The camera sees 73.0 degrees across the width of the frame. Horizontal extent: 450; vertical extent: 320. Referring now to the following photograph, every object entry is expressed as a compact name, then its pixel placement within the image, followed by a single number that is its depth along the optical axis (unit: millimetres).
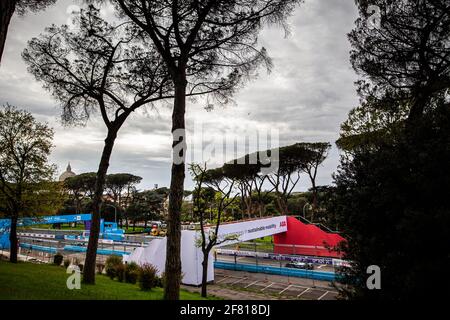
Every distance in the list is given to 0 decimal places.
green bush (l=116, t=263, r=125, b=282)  12602
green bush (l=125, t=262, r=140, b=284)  12484
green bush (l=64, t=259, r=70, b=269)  16438
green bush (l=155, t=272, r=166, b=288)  12281
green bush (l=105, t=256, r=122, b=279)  13406
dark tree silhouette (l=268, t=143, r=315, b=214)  37906
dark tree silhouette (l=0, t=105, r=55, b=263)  15516
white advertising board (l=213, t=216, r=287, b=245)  18688
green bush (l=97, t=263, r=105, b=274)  16523
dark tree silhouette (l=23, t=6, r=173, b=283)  10156
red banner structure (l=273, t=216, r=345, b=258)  27359
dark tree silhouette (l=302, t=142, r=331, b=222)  37094
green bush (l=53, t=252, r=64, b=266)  17719
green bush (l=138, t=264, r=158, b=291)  10258
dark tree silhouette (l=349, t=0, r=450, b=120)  8680
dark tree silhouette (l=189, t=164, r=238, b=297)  14602
